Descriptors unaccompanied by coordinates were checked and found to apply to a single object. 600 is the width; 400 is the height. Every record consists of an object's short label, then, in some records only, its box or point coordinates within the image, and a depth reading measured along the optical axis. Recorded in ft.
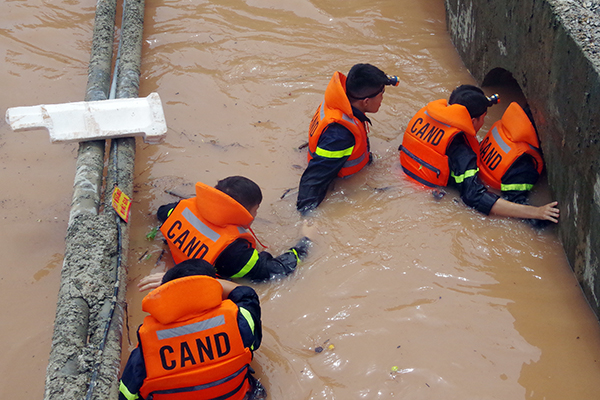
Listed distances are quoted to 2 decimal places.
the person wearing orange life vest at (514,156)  12.87
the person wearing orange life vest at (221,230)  10.11
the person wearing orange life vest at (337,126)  13.08
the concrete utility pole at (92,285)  8.41
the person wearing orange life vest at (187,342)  7.93
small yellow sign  11.59
